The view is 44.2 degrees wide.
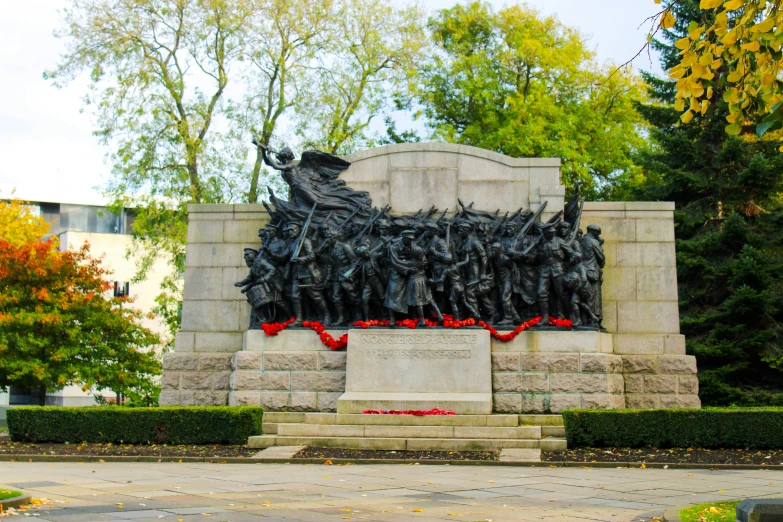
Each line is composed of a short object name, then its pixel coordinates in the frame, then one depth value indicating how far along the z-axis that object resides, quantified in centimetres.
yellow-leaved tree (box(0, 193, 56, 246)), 3928
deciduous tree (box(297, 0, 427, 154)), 3594
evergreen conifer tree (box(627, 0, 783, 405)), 2639
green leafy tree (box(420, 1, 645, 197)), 3941
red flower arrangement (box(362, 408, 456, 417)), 1935
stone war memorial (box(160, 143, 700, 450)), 2094
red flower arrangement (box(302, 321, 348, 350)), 2148
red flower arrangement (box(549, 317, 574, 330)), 2114
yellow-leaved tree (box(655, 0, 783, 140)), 888
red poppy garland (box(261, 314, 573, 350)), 2114
